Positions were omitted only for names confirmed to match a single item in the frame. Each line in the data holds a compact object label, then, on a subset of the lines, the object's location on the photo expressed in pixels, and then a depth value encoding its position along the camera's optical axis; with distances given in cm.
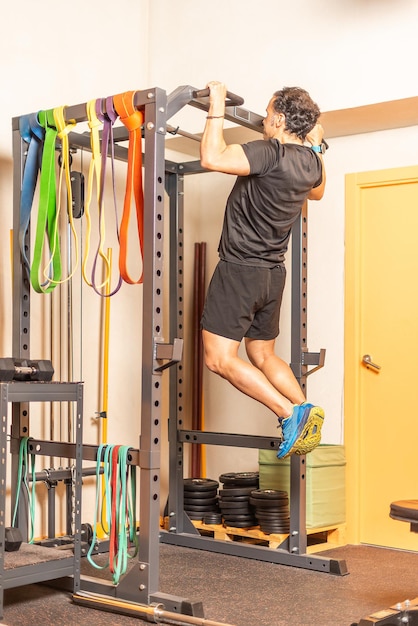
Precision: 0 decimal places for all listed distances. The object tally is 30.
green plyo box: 458
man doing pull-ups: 375
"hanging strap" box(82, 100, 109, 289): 356
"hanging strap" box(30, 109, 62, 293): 373
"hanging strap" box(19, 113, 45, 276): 391
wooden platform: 450
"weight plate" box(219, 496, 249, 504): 468
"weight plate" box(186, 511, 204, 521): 486
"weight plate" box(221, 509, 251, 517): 468
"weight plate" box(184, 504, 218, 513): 488
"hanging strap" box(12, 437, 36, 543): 380
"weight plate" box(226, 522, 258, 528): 466
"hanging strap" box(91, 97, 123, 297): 355
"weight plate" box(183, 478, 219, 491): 487
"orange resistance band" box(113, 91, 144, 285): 347
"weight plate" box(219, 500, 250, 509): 468
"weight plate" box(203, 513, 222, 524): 483
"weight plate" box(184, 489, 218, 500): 487
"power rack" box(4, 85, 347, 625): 328
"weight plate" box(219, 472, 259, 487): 477
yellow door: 481
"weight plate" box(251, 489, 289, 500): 454
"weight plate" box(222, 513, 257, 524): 467
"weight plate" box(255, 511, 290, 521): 449
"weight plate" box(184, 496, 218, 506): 488
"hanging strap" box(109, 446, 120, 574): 341
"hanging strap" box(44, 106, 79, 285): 370
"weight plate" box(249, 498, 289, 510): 451
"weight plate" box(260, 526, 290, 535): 449
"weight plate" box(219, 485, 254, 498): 469
